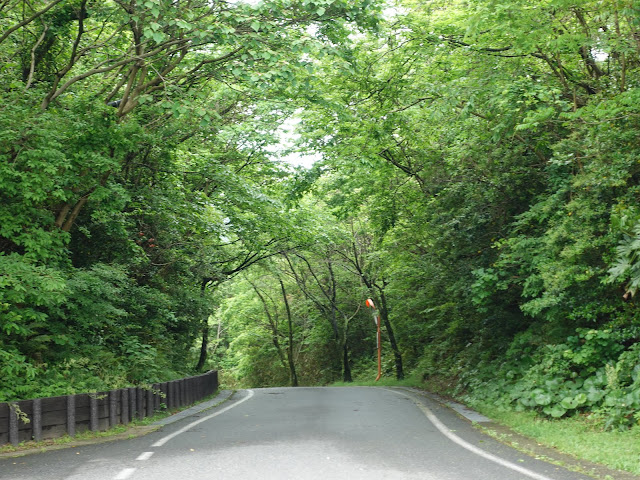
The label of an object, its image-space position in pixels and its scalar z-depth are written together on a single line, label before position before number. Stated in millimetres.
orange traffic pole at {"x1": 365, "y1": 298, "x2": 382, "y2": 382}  30359
